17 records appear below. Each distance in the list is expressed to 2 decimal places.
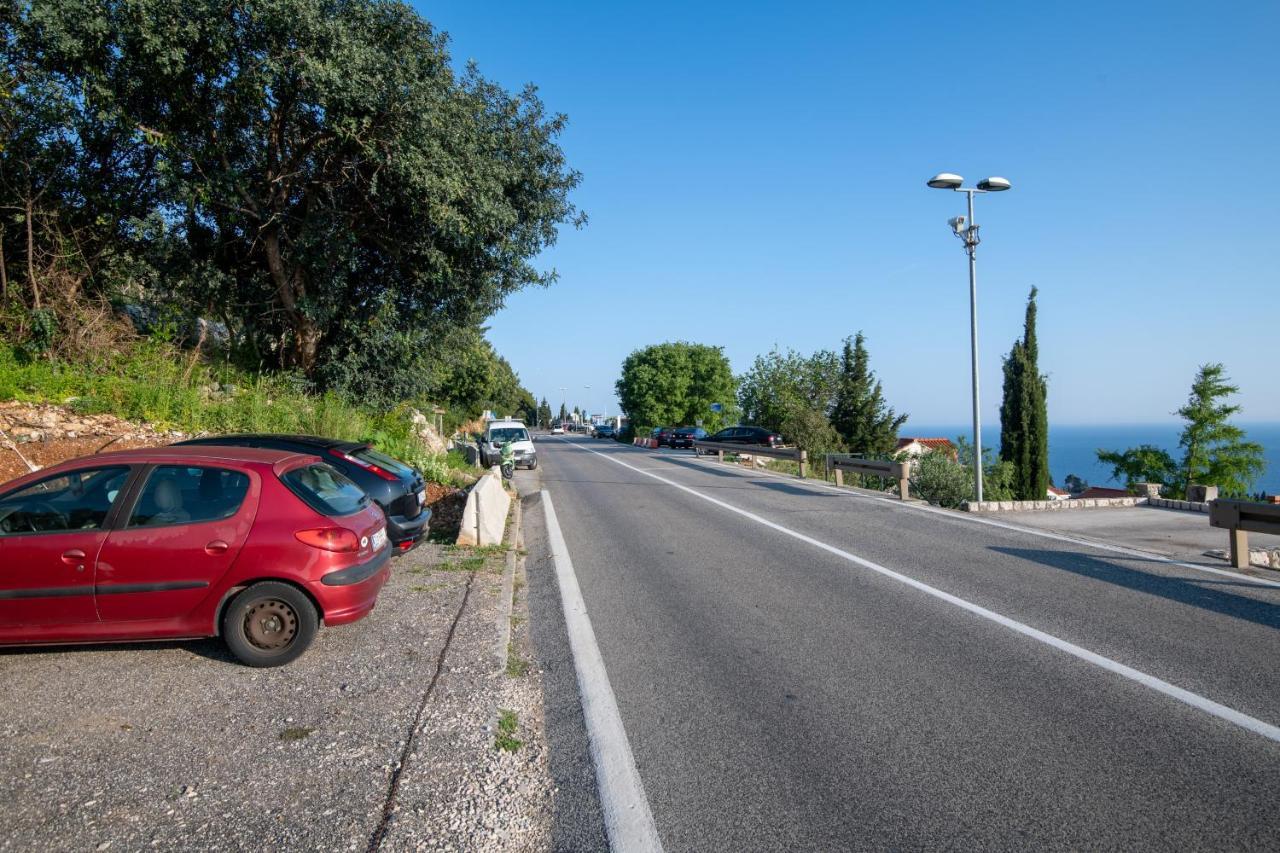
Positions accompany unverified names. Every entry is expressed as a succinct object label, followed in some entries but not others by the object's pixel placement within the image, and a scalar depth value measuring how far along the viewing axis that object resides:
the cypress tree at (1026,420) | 38.59
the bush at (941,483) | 18.88
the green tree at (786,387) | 50.72
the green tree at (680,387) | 70.88
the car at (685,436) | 49.19
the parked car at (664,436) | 51.38
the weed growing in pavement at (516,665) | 5.44
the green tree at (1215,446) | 44.84
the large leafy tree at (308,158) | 12.36
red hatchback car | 5.02
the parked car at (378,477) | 8.41
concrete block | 9.90
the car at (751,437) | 41.65
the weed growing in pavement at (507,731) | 4.21
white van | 24.45
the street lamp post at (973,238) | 15.66
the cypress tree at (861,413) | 49.00
